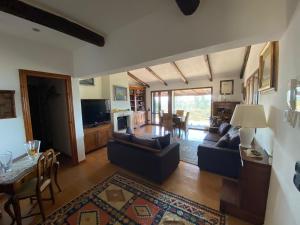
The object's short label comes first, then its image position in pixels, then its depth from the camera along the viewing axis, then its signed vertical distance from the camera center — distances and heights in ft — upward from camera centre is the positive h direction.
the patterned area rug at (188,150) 11.21 -4.65
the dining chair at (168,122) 18.66 -2.79
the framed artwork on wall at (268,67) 5.02 +1.37
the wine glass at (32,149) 6.57 -2.16
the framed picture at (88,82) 15.35 +2.46
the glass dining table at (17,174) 4.81 -2.65
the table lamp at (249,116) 5.49 -0.69
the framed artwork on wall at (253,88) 9.13 +0.90
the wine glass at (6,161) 5.49 -2.29
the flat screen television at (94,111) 13.75 -0.88
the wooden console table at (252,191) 5.23 -3.55
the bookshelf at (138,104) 25.43 -0.33
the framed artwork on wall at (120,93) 17.90 +1.24
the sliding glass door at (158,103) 26.45 -0.27
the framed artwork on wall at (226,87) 19.79 +1.97
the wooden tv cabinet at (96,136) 12.76 -3.32
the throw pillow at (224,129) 13.01 -2.70
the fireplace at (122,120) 17.74 -2.43
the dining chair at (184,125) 18.21 -3.15
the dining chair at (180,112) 22.85 -1.80
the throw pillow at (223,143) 8.73 -2.70
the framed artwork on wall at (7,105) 7.22 -0.01
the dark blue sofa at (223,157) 8.21 -3.54
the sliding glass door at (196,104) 23.45 -0.53
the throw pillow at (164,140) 8.84 -2.52
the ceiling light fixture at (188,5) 4.84 +3.43
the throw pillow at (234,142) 8.22 -2.49
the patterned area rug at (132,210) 5.74 -4.87
